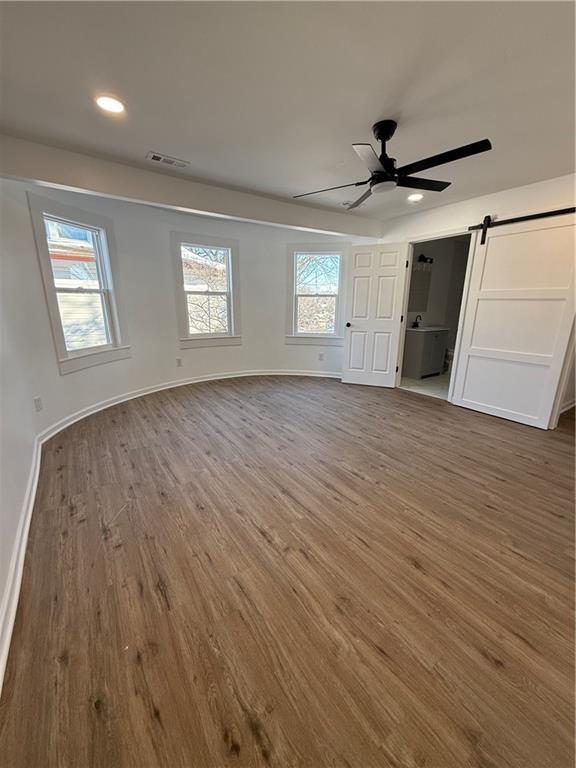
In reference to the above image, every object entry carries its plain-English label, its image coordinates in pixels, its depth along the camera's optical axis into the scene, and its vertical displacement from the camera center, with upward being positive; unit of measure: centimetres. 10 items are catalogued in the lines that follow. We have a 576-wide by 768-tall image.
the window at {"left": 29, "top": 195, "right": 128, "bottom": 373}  314 +21
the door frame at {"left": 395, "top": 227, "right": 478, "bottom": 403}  389 +32
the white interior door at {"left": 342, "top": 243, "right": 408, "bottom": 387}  471 -13
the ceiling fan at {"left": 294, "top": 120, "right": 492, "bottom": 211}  204 +95
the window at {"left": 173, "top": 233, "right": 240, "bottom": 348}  473 +17
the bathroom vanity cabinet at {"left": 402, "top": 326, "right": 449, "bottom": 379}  548 -84
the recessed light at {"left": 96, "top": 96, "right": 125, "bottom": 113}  204 +131
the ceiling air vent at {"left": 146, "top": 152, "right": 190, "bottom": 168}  282 +131
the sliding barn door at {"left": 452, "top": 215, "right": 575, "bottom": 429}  321 -16
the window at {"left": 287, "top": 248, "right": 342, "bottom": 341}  541 +18
